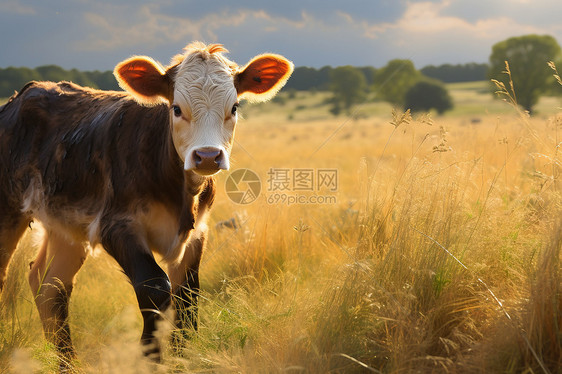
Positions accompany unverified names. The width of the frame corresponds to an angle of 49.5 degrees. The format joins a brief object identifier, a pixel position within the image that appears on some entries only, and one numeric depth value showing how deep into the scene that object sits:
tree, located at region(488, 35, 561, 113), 55.19
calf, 4.09
